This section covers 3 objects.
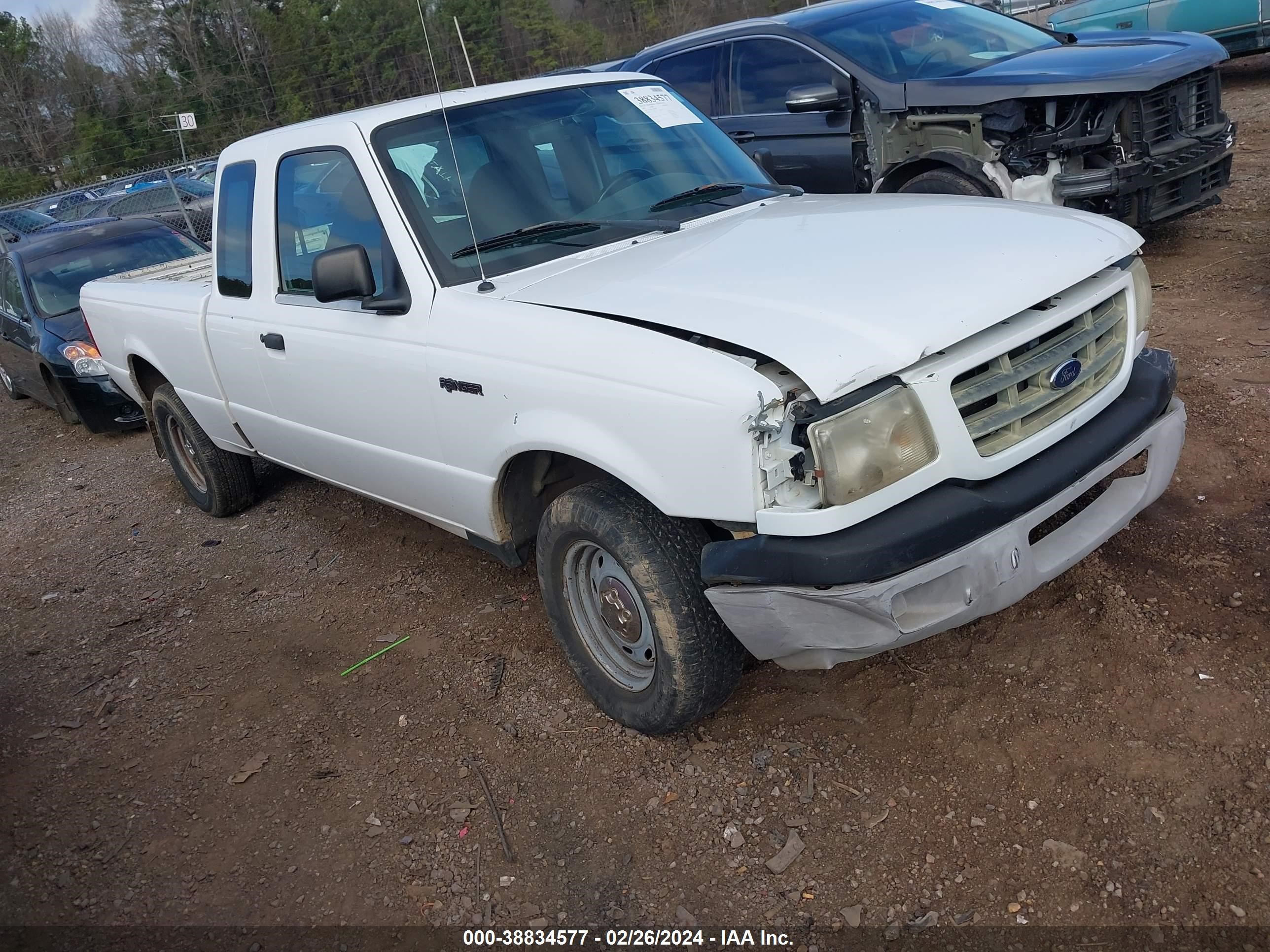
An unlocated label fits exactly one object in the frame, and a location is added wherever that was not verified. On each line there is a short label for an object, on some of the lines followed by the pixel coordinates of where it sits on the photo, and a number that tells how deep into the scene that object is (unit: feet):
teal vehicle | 35.29
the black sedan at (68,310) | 27.25
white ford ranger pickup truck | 8.35
